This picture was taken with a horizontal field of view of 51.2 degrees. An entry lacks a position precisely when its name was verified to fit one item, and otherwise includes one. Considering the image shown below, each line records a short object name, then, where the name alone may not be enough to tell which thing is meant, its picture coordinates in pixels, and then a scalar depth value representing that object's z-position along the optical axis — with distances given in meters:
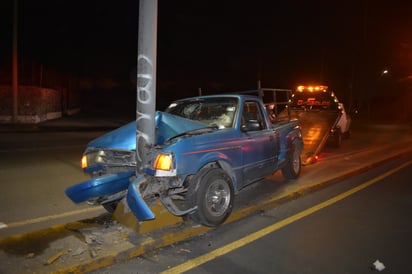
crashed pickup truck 5.42
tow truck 13.04
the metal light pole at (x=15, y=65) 22.95
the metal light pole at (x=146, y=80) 5.51
